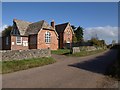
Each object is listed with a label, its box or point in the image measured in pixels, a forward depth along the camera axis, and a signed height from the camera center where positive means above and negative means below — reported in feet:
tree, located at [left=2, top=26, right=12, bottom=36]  110.10 +17.97
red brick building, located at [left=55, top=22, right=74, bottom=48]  82.52 +9.53
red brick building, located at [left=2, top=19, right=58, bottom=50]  60.06 +4.98
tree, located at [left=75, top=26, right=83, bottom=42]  110.29 +14.96
